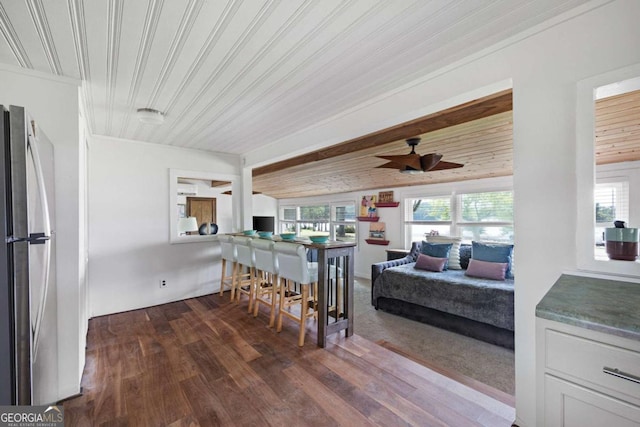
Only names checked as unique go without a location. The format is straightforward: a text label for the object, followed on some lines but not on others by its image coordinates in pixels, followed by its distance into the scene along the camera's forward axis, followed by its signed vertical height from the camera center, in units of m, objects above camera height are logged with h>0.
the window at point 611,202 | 3.12 +0.11
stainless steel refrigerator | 1.03 -0.16
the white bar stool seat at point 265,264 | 3.00 -0.59
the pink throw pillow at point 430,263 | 4.18 -0.79
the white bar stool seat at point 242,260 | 3.44 -0.61
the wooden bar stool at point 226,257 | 3.87 -0.64
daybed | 3.09 -1.12
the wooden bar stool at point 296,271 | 2.62 -0.59
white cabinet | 0.85 -0.57
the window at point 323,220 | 6.99 -0.20
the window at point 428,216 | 5.21 -0.07
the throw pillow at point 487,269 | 3.64 -0.79
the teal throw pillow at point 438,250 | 4.36 -0.62
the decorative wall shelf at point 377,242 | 6.10 -0.67
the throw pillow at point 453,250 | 4.39 -0.63
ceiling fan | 2.91 +0.56
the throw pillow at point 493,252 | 3.80 -0.58
